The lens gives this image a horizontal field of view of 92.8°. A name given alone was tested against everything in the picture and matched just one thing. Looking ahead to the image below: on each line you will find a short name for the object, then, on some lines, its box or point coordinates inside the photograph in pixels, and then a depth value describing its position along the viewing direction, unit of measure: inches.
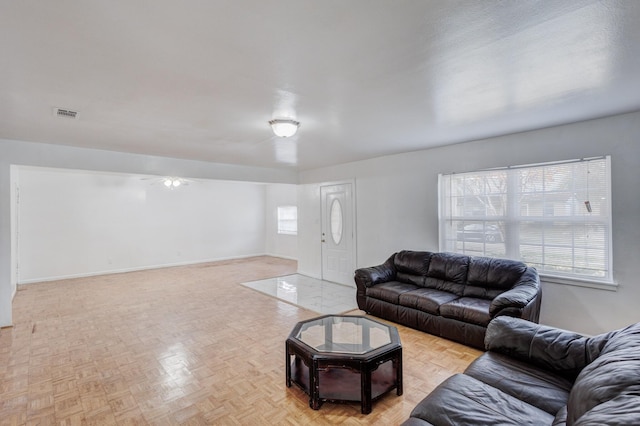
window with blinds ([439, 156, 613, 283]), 127.6
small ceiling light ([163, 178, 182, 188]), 281.5
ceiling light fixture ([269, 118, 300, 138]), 119.3
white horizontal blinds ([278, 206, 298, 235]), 362.0
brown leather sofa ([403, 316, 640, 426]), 45.9
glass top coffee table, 86.1
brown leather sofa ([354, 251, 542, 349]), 121.2
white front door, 231.6
